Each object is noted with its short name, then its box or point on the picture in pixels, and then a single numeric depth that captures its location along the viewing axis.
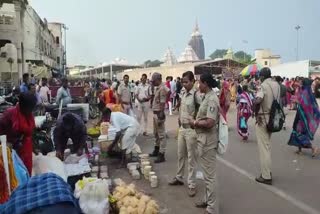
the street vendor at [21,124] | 3.45
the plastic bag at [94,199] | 2.87
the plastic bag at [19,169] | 3.01
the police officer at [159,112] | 5.82
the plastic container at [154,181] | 4.41
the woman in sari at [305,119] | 5.95
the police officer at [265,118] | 4.47
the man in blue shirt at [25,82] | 7.61
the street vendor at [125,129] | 5.21
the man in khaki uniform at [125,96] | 7.73
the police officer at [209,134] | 3.47
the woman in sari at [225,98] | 7.54
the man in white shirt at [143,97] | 7.65
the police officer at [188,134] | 4.18
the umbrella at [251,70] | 18.19
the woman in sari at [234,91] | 17.28
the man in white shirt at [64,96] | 8.05
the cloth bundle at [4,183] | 2.73
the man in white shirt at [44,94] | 9.18
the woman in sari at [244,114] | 7.38
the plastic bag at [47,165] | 3.86
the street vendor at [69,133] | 4.40
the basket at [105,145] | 5.48
